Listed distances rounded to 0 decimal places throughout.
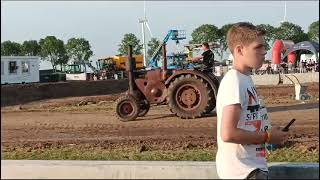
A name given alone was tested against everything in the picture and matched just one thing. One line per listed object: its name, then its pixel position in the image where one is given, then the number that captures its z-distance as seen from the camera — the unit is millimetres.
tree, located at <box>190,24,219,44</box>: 52562
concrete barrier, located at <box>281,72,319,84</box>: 25119
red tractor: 12859
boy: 2893
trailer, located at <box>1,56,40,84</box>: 39141
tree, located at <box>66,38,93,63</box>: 58262
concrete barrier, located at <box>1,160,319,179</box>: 3834
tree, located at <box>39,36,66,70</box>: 59094
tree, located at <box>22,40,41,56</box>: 59875
